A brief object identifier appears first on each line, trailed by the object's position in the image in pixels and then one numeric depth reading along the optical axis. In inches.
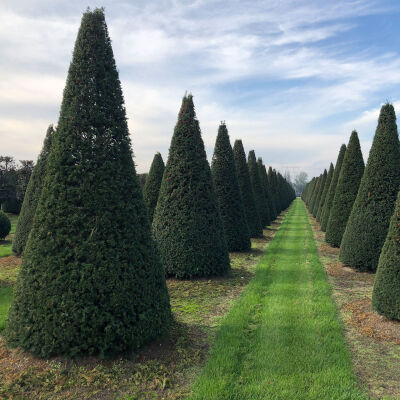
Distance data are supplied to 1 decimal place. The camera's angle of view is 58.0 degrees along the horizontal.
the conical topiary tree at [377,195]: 475.5
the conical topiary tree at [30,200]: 610.5
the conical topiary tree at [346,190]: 679.1
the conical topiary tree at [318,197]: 1577.1
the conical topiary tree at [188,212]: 450.6
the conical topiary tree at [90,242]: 208.8
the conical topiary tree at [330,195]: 960.9
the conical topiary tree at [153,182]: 747.4
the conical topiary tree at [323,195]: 1280.8
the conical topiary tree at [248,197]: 824.3
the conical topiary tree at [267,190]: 1289.0
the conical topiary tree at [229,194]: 647.6
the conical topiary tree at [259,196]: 1065.5
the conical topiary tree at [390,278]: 292.7
